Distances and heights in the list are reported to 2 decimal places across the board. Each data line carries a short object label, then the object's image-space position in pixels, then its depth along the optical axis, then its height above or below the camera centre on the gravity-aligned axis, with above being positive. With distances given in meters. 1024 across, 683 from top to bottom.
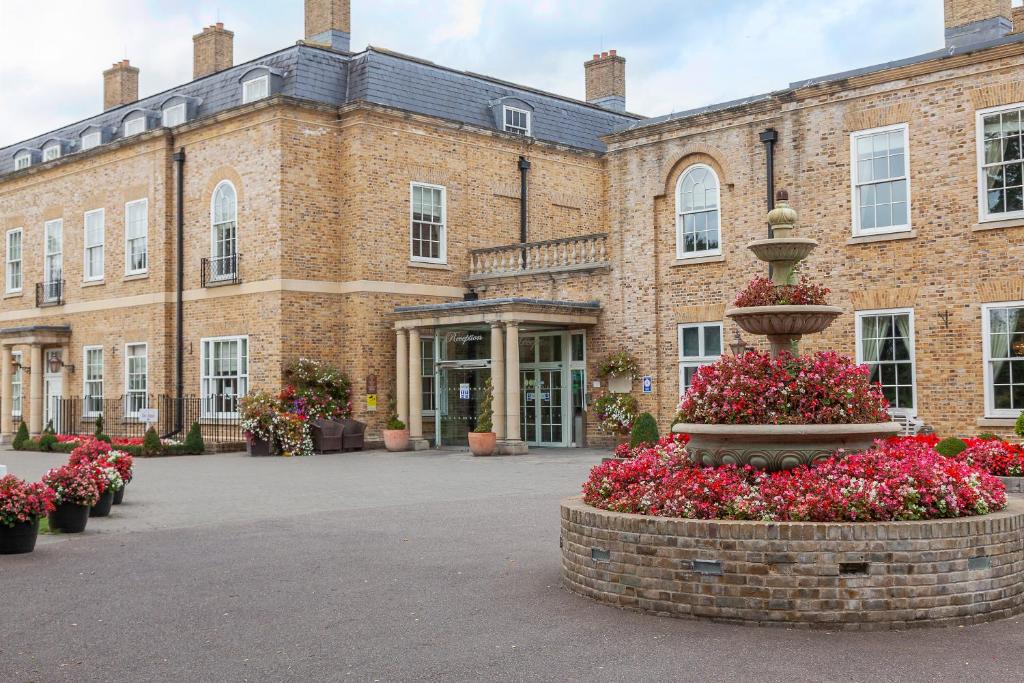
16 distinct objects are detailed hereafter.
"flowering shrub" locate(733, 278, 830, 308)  8.89 +0.70
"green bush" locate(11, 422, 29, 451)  29.38 -1.40
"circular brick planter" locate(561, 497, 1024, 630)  7.12 -1.32
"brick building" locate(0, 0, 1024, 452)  19.14 +3.39
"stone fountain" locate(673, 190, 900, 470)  8.17 -0.39
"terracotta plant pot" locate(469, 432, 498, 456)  23.17 -1.33
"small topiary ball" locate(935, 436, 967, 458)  14.87 -0.98
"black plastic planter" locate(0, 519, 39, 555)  10.65 -1.52
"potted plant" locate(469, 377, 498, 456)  23.19 -1.20
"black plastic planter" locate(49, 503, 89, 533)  12.18 -1.50
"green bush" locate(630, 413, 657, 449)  19.62 -0.92
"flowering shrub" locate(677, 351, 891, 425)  8.23 -0.11
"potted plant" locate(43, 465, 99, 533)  12.12 -1.28
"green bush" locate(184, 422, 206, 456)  25.08 -1.35
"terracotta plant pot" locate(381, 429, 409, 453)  25.22 -1.35
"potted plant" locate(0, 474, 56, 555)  10.52 -1.25
